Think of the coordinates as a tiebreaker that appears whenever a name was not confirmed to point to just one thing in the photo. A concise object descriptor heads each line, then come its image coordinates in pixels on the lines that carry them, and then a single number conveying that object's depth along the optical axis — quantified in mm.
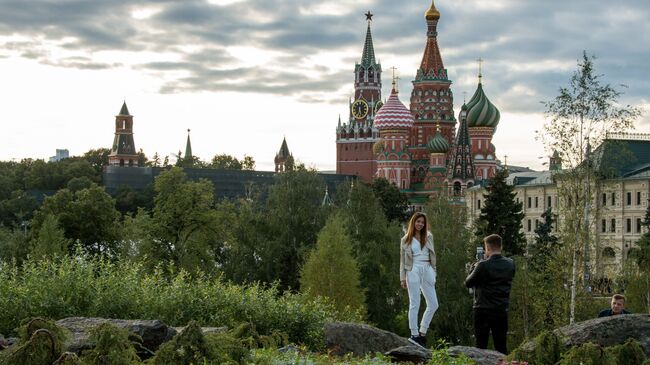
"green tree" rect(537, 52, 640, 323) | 36344
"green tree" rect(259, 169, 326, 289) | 48562
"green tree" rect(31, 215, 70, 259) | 45219
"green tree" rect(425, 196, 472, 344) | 45219
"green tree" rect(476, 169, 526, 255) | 57219
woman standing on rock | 14805
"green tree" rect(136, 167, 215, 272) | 50375
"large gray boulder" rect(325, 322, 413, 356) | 14453
